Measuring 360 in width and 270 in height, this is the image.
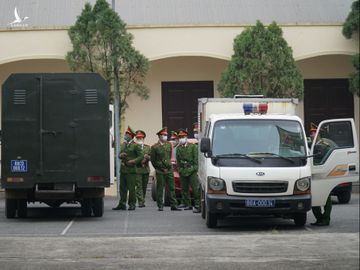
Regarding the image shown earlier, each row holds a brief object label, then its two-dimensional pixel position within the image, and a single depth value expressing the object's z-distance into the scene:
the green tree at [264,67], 27.72
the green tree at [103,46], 27.58
